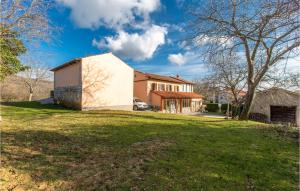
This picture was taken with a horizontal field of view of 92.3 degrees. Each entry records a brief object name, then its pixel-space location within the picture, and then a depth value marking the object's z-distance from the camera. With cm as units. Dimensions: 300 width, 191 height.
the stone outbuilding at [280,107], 1824
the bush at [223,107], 3060
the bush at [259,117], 1957
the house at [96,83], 1613
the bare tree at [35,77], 2997
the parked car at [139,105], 2174
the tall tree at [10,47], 828
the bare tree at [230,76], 1575
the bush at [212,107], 3210
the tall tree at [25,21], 713
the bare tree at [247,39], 672
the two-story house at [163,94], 2515
